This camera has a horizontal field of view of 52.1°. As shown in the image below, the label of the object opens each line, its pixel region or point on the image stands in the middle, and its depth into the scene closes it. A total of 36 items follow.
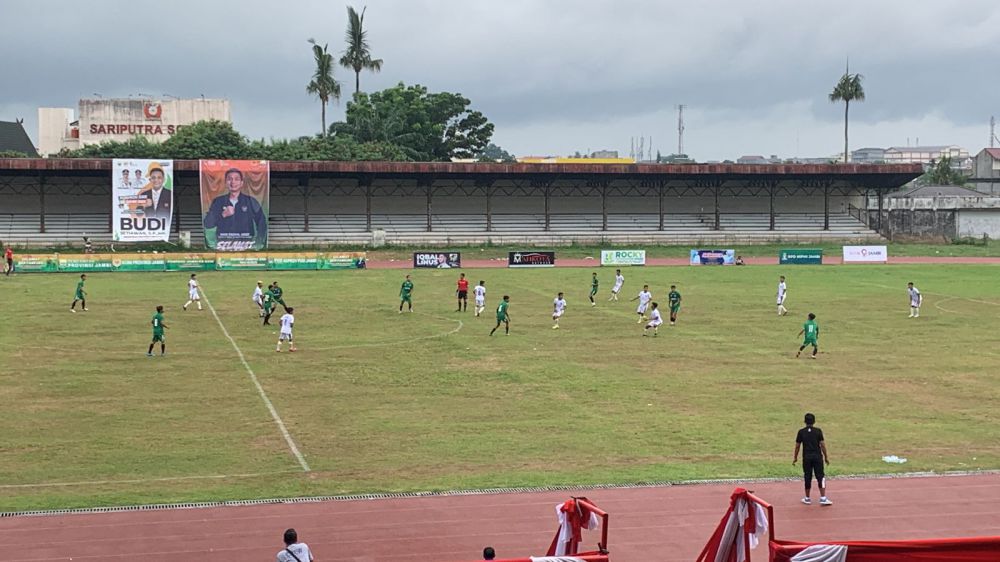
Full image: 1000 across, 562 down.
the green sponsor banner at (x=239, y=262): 62.88
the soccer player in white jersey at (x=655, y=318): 34.44
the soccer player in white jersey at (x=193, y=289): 41.15
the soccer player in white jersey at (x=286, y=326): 30.86
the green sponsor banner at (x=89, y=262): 60.44
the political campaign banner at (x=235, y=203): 71.50
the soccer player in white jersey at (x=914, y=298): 39.50
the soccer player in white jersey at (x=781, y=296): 40.51
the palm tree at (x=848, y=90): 107.69
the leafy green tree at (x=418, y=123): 107.75
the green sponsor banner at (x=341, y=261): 64.06
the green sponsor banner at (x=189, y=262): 61.78
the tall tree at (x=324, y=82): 108.94
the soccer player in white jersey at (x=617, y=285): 45.66
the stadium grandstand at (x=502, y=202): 77.06
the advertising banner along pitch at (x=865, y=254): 71.75
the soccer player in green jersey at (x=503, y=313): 34.22
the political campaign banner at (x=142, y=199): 69.06
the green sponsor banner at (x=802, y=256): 70.12
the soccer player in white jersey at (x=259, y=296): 39.06
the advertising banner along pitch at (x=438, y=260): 65.12
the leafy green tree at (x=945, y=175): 134.12
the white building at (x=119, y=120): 110.38
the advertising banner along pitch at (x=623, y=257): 68.06
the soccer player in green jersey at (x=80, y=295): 39.88
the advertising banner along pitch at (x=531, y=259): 66.38
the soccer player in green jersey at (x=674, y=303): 37.66
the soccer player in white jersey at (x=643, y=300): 37.59
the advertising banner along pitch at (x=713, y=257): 69.31
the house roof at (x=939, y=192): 101.21
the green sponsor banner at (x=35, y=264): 59.19
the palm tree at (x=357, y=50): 110.69
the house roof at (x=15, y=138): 121.69
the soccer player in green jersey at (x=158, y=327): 29.81
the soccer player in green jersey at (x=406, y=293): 40.81
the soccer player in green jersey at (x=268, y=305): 37.12
